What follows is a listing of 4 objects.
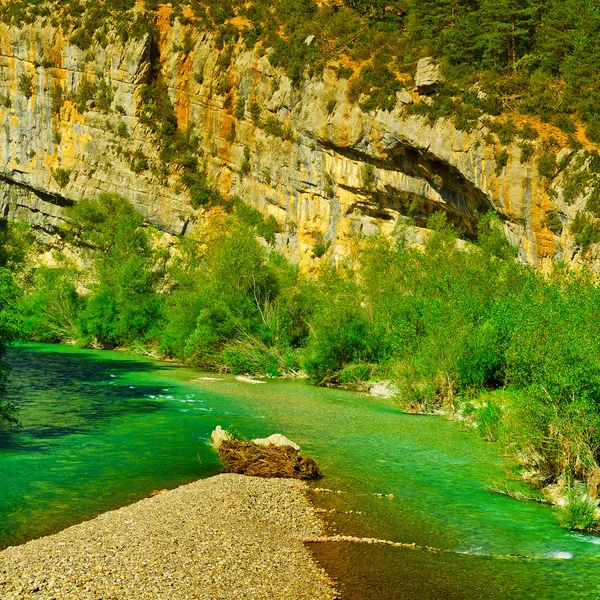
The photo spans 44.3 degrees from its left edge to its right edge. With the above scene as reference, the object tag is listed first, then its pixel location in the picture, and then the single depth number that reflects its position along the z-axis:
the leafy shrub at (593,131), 53.91
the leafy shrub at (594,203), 51.34
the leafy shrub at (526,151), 55.34
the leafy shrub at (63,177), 84.38
